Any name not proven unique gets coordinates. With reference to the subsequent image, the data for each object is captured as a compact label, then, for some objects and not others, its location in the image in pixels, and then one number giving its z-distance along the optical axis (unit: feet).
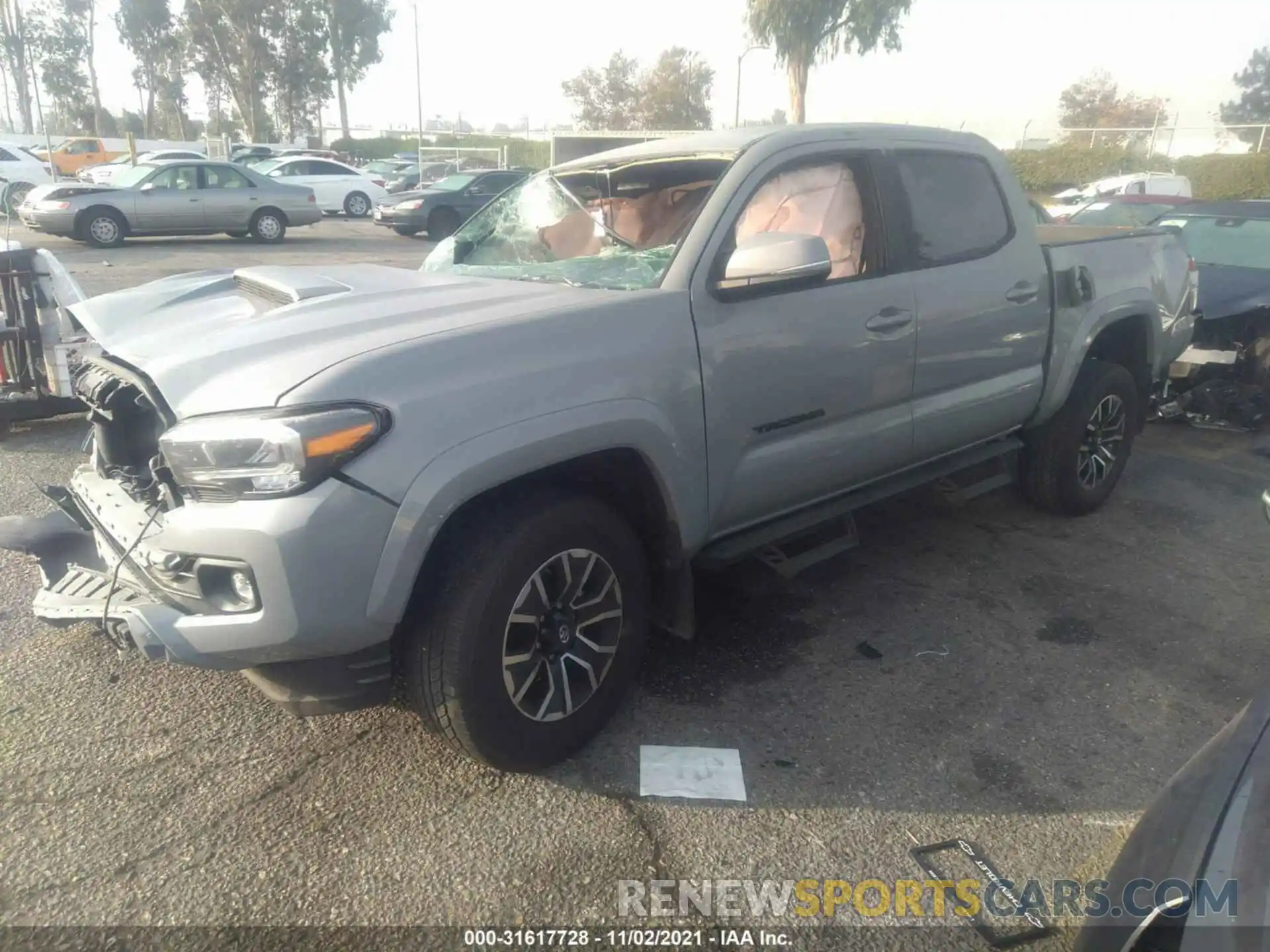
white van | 68.28
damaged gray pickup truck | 7.64
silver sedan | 53.42
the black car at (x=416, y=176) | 95.09
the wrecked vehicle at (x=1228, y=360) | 22.48
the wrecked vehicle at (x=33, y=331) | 18.52
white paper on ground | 9.30
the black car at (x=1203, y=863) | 4.94
